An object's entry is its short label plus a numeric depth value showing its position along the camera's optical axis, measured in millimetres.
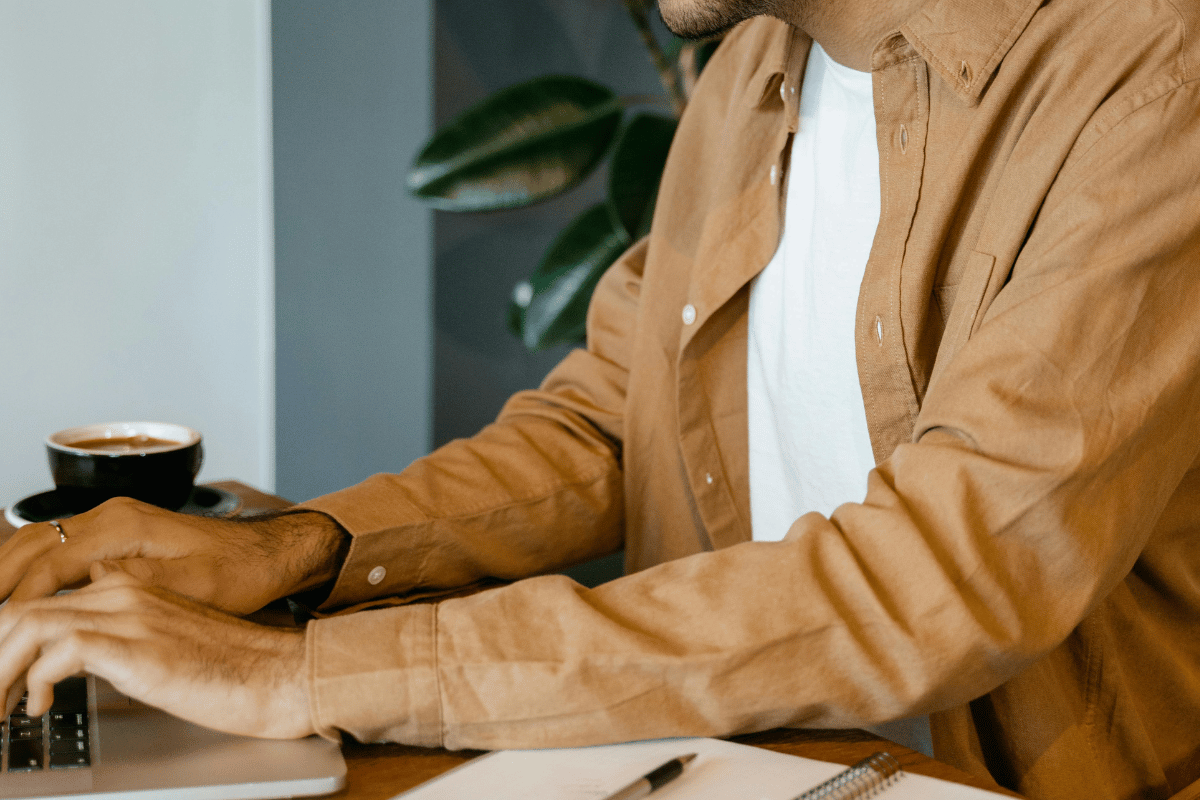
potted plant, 1704
